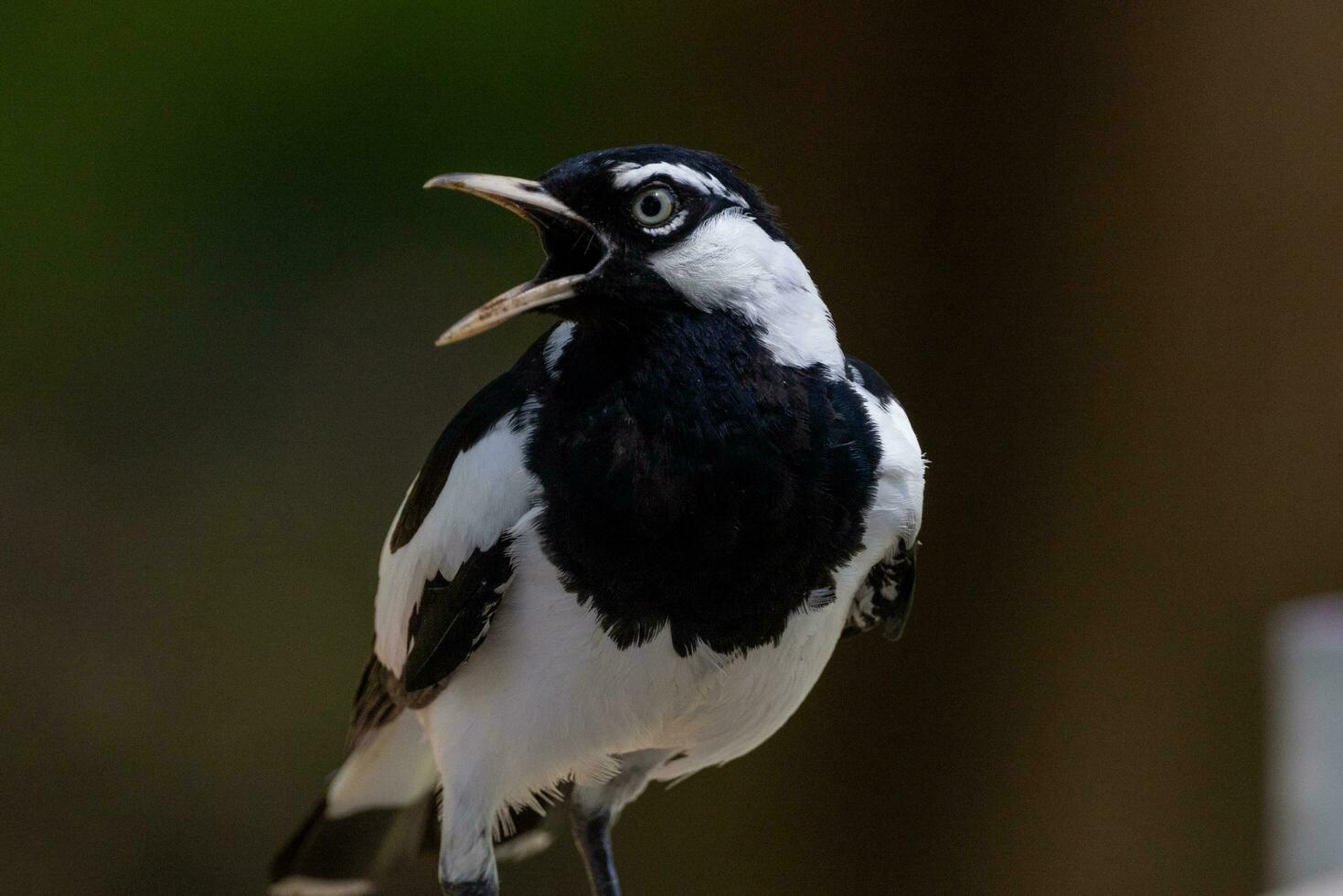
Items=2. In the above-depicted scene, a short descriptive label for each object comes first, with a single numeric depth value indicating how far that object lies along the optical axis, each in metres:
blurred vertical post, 3.21
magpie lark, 3.03
